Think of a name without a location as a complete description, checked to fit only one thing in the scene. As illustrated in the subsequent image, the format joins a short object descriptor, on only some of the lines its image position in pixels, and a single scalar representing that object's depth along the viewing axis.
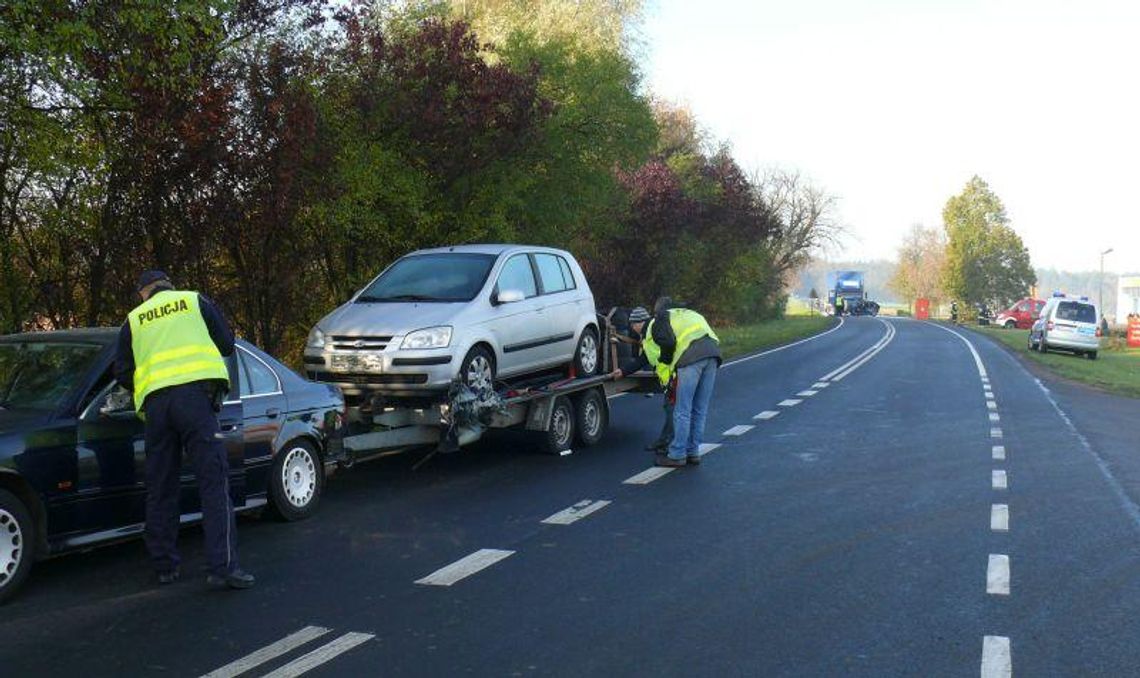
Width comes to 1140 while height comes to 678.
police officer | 6.02
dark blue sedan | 5.79
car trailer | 9.03
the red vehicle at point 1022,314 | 62.66
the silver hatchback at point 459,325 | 9.32
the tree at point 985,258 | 83.81
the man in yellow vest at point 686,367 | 10.34
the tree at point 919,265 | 108.25
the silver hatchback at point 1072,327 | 32.91
